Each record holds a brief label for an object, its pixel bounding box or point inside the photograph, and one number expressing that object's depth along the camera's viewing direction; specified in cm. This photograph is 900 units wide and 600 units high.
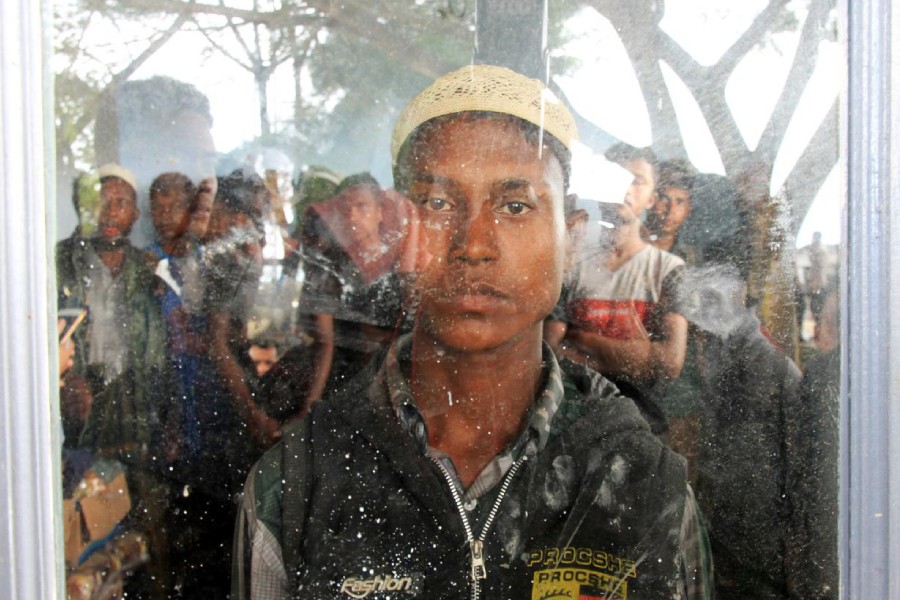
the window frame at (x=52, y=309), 90
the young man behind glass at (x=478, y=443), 111
